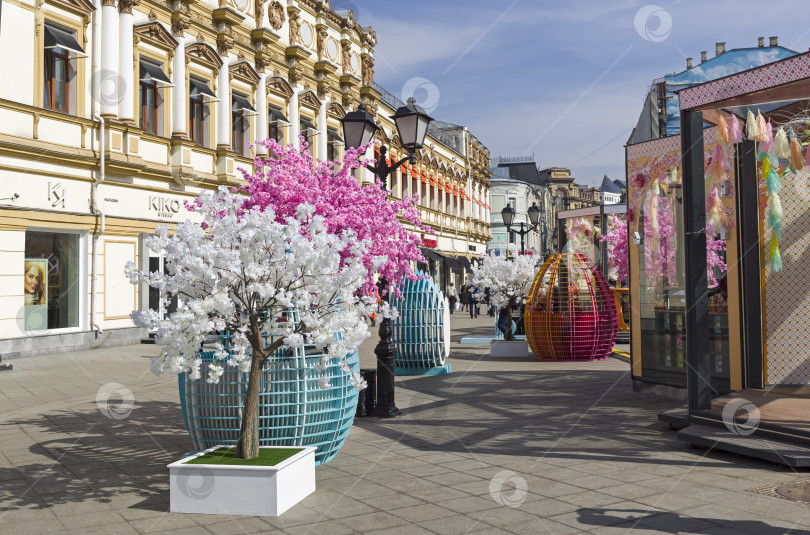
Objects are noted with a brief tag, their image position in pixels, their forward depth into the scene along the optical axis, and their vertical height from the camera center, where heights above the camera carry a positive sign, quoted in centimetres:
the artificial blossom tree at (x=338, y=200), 936 +127
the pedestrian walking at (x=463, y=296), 4177 +4
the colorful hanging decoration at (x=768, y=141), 735 +154
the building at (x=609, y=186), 11115 +1735
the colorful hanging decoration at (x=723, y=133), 768 +171
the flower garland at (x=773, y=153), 725 +144
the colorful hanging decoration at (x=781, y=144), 736 +150
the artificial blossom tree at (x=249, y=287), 519 +9
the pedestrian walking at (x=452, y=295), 3520 +9
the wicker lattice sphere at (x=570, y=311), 1520 -32
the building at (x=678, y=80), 3491 +1100
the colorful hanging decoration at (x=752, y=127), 718 +164
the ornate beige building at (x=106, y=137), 1630 +423
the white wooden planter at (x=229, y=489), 520 -135
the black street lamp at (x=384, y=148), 951 +230
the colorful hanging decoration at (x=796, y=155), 753 +143
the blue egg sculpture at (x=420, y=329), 1358 -59
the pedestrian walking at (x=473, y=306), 3497 -45
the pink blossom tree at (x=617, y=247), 1850 +125
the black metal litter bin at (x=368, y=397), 923 -126
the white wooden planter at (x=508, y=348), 1653 -117
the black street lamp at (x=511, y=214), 2226 +255
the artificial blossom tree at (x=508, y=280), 1825 +40
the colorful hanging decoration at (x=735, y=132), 778 +172
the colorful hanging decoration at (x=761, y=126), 724 +165
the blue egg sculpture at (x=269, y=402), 598 -85
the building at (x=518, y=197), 6994 +999
